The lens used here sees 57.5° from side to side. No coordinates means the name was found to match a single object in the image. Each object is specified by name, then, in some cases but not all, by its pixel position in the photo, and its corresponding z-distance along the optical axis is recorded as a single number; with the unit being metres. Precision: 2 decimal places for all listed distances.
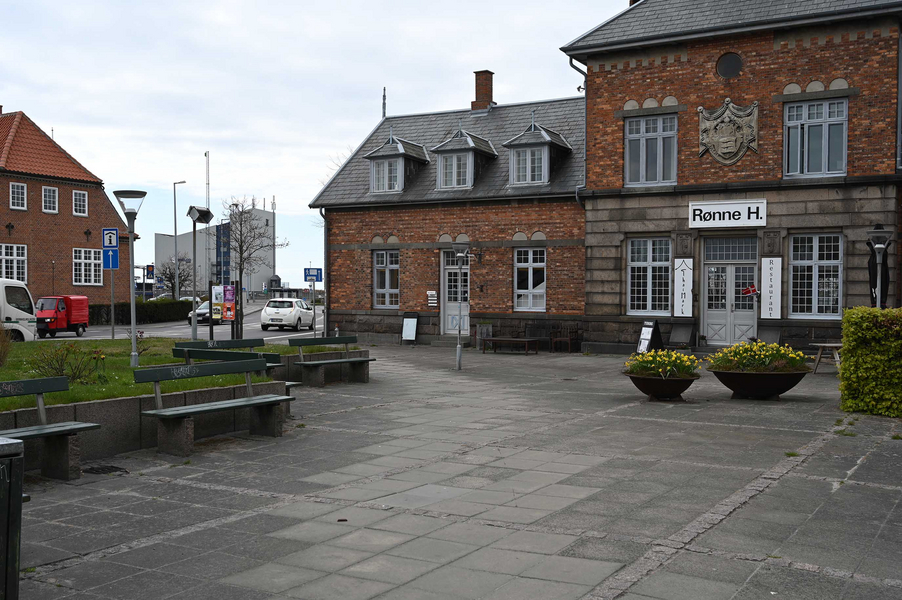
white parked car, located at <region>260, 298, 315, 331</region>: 39.06
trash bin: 3.96
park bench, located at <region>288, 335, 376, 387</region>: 15.47
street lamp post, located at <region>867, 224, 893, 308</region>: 17.06
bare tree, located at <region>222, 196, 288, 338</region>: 58.16
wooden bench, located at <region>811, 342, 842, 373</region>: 17.77
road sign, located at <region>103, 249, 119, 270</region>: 23.27
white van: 25.69
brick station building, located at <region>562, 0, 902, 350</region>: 20.73
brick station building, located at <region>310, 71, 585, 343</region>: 26.11
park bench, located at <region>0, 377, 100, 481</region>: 7.62
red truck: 32.94
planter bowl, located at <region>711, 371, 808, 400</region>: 13.13
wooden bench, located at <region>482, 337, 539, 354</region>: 25.02
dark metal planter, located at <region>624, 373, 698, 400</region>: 13.34
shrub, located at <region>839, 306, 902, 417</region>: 11.44
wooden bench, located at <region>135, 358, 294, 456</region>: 8.97
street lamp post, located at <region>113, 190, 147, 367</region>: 15.27
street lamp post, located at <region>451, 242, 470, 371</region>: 19.89
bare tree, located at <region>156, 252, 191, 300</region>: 80.72
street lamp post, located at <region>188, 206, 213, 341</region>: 19.61
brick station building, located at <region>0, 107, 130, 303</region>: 42.66
